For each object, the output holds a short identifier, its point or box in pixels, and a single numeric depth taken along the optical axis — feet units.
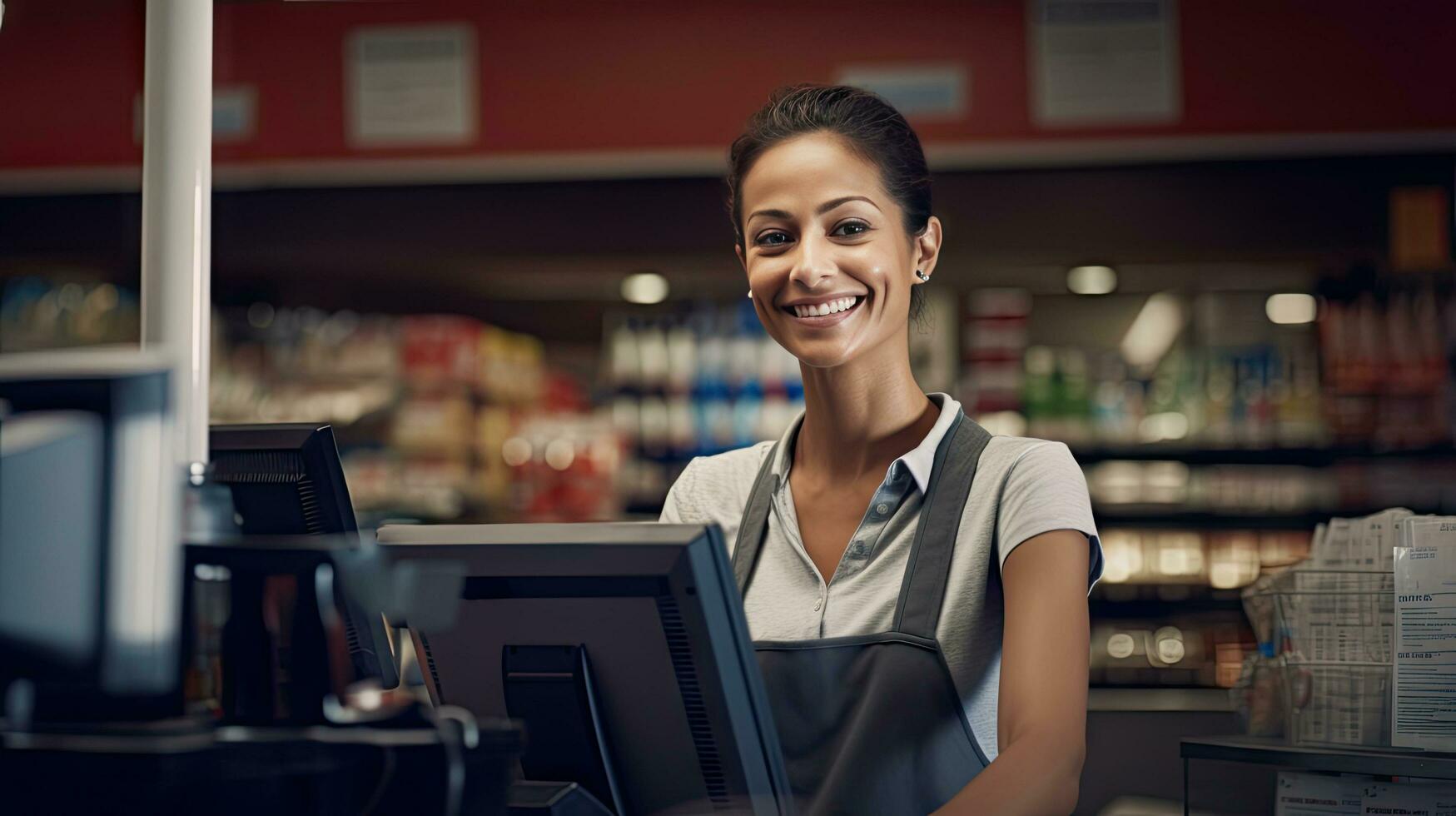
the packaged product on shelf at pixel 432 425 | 17.11
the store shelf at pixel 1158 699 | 15.07
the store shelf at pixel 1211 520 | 15.78
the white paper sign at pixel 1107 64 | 16.24
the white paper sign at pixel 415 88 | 17.28
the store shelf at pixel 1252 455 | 15.38
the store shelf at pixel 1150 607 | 15.89
